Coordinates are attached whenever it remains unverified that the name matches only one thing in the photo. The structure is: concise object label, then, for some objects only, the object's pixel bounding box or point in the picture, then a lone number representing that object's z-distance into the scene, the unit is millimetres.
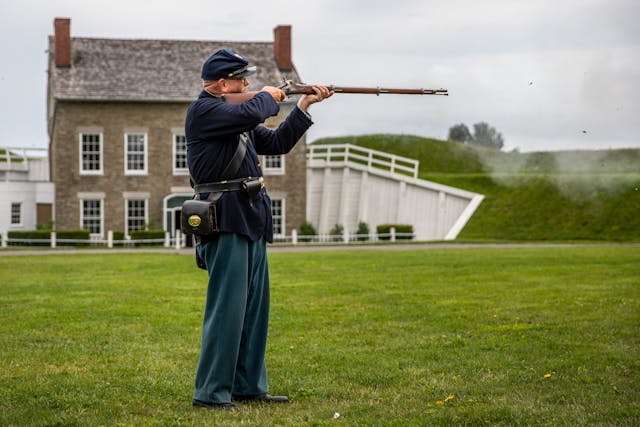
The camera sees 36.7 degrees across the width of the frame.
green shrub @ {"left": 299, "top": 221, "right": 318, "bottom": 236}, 48781
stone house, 47312
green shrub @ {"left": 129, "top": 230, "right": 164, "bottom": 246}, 44844
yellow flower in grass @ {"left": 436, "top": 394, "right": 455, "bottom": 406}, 7386
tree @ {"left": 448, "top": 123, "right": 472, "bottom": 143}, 85375
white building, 49062
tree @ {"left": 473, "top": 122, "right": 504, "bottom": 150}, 74688
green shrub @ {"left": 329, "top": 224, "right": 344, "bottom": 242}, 48000
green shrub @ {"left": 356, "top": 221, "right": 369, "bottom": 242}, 47969
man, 7414
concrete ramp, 49062
